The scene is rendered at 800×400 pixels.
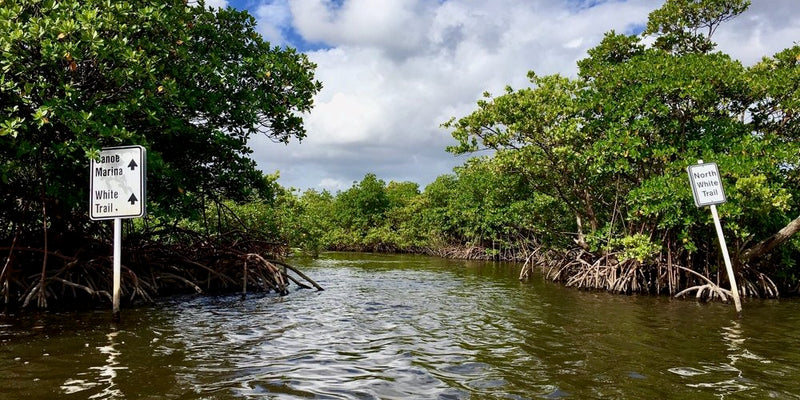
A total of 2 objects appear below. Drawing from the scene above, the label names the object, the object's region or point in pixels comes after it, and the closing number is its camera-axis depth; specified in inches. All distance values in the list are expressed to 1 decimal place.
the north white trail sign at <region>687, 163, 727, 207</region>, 411.8
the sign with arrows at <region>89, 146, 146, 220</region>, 308.0
